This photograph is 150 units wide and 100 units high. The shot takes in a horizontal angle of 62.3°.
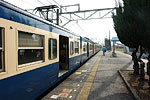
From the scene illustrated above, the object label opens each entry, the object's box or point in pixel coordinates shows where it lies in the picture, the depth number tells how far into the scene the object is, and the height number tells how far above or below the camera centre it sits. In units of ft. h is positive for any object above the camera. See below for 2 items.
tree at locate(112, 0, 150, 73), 12.22 +3.06
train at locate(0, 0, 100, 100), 7.41 -0.46
